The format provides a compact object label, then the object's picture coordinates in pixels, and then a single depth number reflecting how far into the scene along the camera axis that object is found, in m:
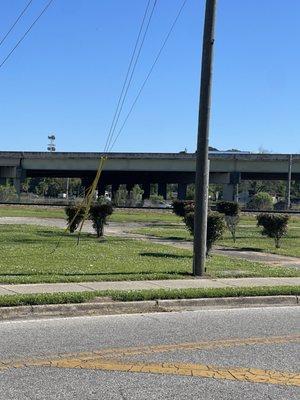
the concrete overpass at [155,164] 80.44
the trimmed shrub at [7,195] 78.47
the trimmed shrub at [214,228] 19.28
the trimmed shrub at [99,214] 25.11
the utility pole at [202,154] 14.60
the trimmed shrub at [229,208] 35.58
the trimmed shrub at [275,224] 24.22
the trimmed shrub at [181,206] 34.04
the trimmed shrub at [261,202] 80.19
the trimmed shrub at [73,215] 25.30
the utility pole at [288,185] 75.14
